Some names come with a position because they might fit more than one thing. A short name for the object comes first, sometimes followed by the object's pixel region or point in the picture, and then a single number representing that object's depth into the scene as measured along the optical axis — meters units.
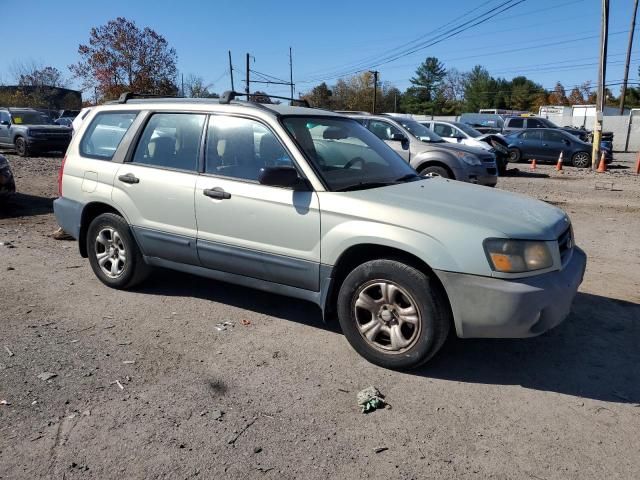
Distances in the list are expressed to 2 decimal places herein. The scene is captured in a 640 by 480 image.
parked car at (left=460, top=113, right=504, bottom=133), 34.94
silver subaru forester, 3.39
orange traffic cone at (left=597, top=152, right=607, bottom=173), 18.81
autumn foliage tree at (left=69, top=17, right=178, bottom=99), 44.59
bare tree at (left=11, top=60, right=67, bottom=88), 58.97
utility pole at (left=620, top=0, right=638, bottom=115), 35.47
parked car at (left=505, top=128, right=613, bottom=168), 20.78
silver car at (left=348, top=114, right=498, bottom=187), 10.69
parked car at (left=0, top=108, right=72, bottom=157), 19.44
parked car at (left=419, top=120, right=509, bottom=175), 16.98
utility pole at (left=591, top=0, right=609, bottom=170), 19.36
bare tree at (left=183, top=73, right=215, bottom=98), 56.88
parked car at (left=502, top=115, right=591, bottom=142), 26.27
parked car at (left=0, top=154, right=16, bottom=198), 9.05
